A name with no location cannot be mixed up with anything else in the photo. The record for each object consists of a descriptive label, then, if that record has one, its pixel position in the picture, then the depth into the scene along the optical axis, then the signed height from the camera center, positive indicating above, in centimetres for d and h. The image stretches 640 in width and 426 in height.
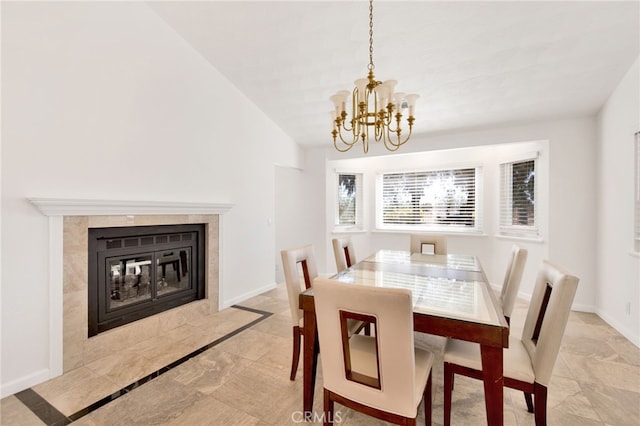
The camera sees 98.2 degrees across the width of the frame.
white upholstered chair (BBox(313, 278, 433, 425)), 115 -66
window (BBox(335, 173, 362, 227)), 533 +27
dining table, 126 -50
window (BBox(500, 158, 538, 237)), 390 +21
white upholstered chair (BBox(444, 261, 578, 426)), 132 -77
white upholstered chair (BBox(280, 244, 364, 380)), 205 -58
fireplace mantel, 211 -30
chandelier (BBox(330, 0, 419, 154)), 194 +82
